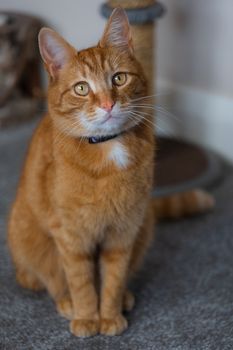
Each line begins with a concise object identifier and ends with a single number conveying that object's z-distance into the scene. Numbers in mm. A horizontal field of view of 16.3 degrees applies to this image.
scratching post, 1229
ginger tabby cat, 859
